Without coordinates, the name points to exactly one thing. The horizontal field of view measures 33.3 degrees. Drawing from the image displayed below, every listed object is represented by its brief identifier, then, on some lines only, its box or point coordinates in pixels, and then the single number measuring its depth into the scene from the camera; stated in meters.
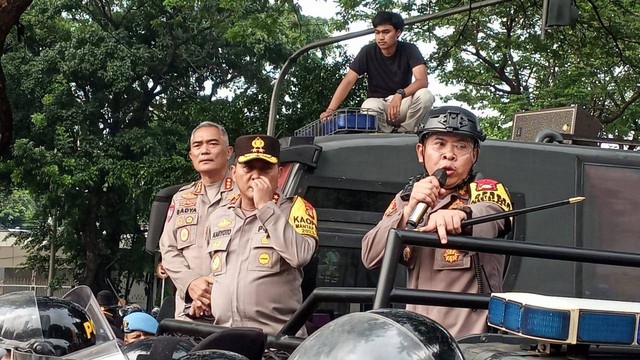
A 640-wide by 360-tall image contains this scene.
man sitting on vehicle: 6.64
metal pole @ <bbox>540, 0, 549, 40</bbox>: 9.45
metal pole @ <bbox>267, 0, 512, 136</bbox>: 9.64
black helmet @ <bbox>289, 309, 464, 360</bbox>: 2.15
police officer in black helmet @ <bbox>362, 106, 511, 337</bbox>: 3.58
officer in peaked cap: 4.51
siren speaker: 6.83
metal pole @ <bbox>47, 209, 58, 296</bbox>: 28.56
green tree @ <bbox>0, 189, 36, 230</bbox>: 34.47
